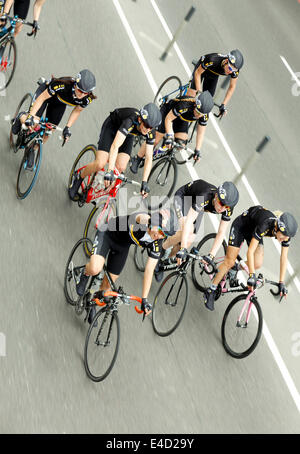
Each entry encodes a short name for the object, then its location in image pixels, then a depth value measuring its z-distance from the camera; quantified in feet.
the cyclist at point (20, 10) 74.18
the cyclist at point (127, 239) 52.70
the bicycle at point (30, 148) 63.46
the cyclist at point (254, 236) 61.31
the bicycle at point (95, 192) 63.57
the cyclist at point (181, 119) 70.44
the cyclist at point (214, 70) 80.12
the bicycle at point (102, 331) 52.31
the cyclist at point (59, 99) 61.87
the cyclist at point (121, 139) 61.87
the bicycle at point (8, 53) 75.82
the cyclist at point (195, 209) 60.90
